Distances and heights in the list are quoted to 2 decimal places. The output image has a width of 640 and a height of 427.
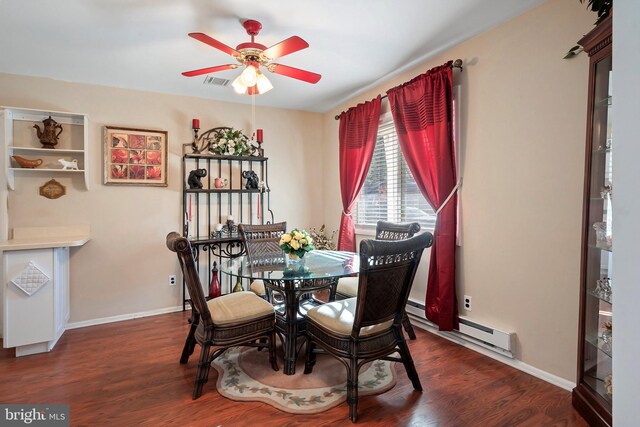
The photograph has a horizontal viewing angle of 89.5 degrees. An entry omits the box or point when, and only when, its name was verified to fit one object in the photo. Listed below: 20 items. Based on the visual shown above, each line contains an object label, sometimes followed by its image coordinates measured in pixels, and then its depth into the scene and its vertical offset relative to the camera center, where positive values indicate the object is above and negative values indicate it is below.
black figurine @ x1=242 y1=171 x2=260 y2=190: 4.15 +0.32
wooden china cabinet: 1.73 -0.24
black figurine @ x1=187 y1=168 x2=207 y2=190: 3.84 +0.33
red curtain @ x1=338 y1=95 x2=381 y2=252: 3.79 +0.66
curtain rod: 2.70 +1.21
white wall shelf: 3.11 +0.63
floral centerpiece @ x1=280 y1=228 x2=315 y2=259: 2.59 -0.31
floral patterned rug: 2.03 -1.23
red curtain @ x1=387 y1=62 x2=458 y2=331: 2.76 +0.34
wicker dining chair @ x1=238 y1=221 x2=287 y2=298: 3.06 -0.36
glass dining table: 2.27 -0.49
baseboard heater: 2.40 -1.02
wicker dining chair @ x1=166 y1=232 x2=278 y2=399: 2.09 -0.81
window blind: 3.34 +0.18
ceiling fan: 2.14 +1.05
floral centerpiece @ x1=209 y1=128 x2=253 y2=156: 3.93 +0.75
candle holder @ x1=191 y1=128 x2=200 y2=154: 3.90 +0.75
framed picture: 3.58 +0.54
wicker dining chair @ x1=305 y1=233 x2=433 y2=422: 1.85 -0.71
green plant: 1.65 +1.05
